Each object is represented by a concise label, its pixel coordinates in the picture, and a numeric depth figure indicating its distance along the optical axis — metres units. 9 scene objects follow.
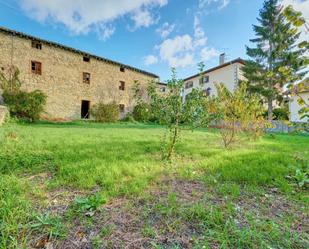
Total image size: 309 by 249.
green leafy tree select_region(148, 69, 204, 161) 4.05
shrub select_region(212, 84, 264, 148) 5.80
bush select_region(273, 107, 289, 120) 19.67
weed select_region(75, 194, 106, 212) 2.12
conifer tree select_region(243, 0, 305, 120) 18.77
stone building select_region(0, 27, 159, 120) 15.11
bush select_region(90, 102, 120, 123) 18.98
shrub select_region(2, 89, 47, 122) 13.41
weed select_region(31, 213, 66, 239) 1.70
